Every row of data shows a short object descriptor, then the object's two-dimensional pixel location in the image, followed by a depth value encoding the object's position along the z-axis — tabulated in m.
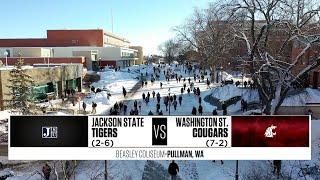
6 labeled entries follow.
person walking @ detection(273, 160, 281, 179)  10.12
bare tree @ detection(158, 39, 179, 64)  87.53
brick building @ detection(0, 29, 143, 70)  50.15
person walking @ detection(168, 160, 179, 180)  9.26
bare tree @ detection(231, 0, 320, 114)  12.02
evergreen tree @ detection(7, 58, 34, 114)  18.29
